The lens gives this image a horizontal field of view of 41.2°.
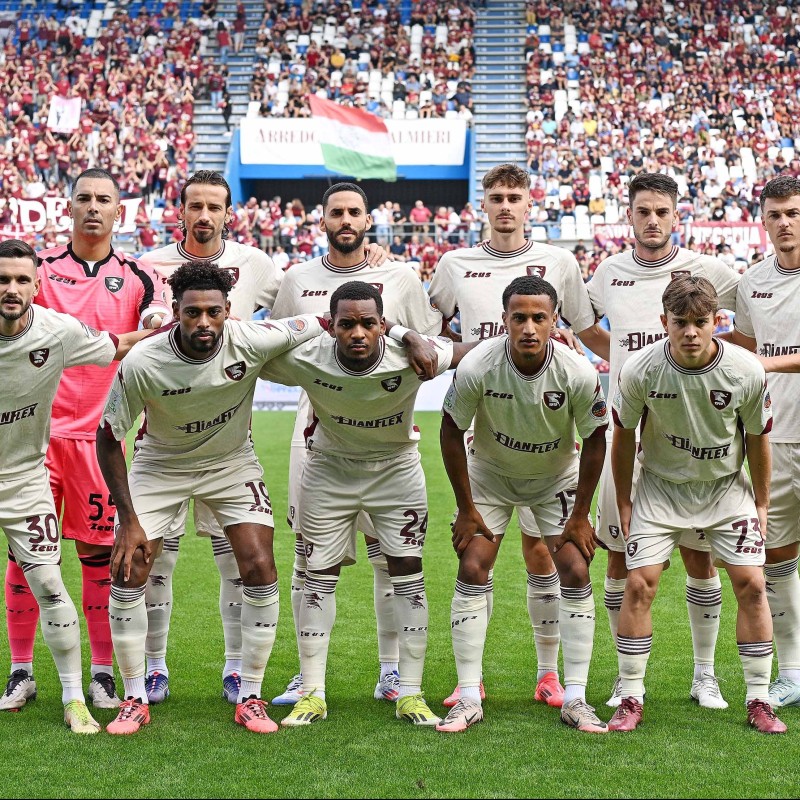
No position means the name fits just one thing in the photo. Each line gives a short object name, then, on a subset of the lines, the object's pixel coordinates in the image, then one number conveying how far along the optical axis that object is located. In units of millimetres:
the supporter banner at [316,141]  31031
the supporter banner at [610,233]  25688
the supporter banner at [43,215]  24797
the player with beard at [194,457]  5301
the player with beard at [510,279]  6059
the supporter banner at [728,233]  24406
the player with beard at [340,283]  6086
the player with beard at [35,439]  5305
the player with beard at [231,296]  6102
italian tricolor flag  28391
